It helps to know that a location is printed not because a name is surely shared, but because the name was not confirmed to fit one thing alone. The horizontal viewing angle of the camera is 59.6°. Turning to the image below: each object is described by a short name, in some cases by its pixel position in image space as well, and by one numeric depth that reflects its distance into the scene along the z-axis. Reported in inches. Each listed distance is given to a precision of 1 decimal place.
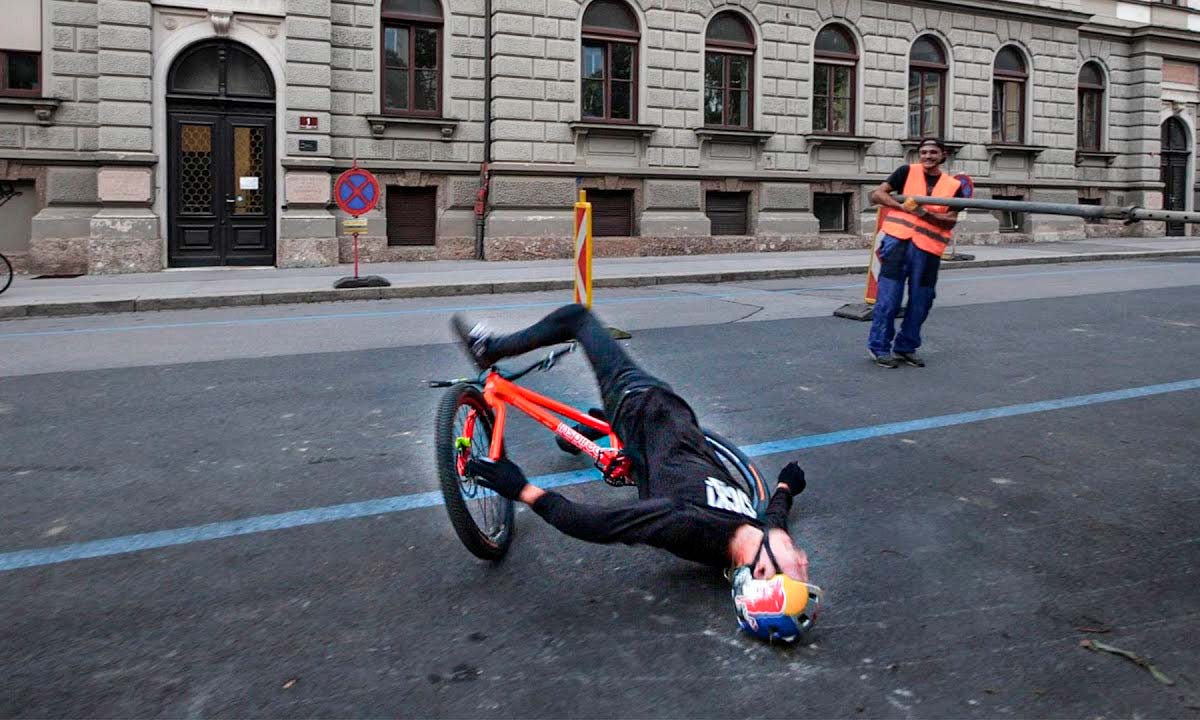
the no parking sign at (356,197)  558.6
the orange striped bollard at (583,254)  360.5
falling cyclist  120.3
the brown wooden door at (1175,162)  1178.0
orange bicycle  138.7
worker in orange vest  315.9
